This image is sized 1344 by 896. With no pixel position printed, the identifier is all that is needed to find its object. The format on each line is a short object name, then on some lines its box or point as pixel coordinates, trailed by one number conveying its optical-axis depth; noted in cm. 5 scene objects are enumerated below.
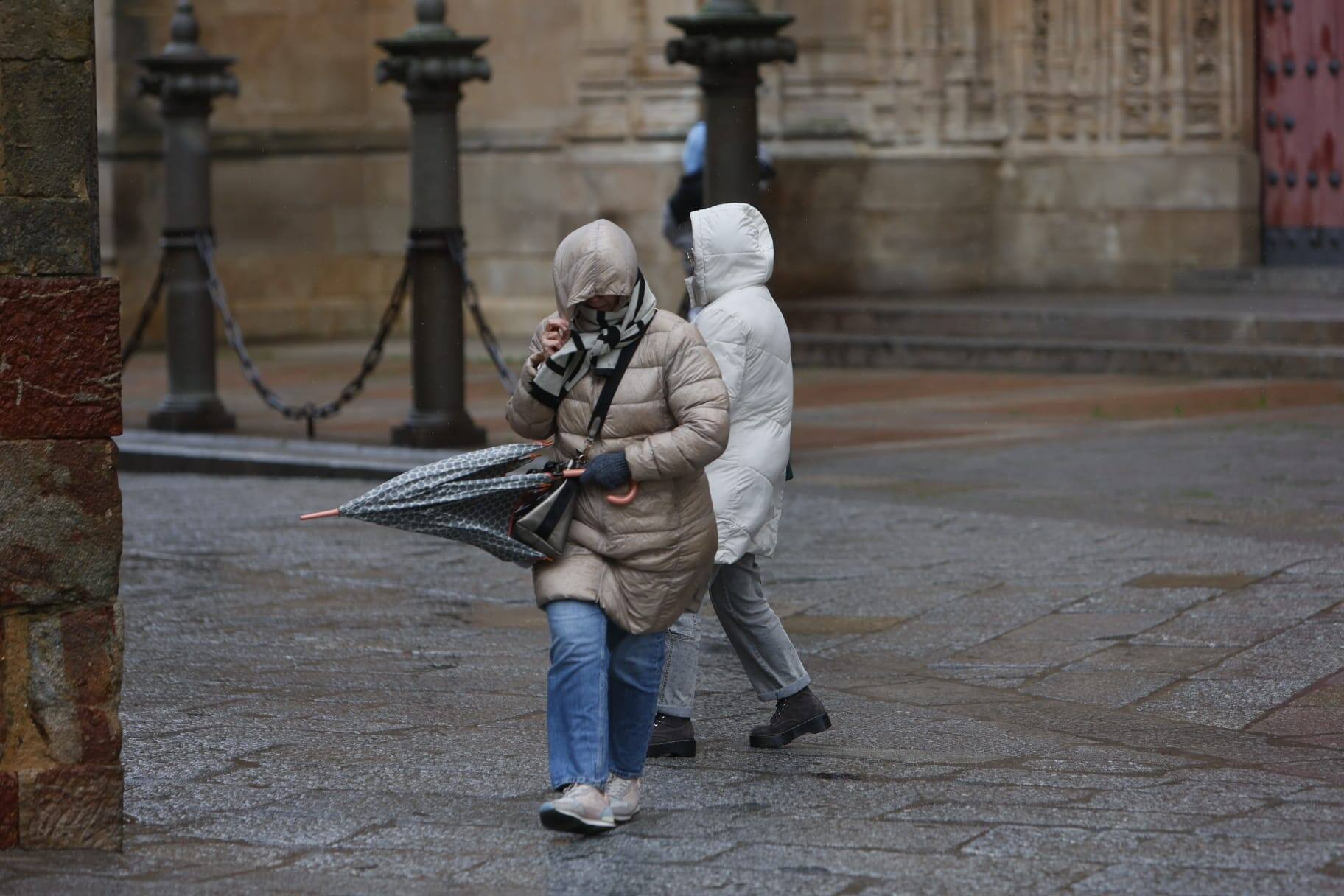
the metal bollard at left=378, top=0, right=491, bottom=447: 2316
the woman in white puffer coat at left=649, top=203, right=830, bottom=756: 1107
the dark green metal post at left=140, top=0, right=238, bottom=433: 2548
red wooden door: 3547
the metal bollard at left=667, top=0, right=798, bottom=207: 2133
